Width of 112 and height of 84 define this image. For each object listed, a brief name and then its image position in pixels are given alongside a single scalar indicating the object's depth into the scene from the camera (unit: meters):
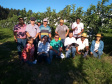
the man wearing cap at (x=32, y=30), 4.59
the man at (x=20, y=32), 4.56
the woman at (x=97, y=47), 5.63
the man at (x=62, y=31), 5.98
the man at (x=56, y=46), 5.30
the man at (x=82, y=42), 5.82
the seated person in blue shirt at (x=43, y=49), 4.82
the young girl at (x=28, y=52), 4.57
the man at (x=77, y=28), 6.03
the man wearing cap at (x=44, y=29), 5.20
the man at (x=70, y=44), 5.56
